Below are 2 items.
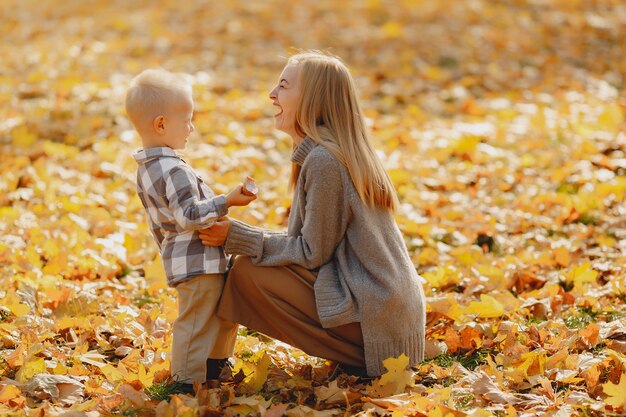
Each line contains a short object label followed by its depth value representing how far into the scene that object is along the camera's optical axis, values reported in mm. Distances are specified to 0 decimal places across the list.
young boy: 5680
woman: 5812
